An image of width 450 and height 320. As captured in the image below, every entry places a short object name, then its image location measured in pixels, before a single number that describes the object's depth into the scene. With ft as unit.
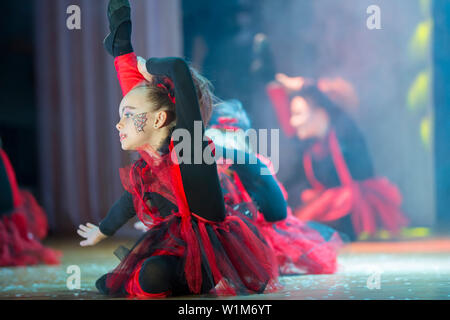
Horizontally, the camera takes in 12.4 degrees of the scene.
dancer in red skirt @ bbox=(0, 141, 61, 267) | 23.34
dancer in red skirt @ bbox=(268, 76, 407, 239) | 26.26
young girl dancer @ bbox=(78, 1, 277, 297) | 19.81
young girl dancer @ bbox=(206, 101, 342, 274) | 21.08
